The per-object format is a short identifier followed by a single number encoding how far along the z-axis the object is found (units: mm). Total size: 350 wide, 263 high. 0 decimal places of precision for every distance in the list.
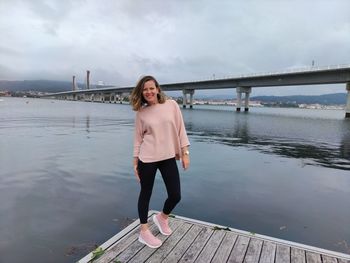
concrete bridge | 56906
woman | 4207
